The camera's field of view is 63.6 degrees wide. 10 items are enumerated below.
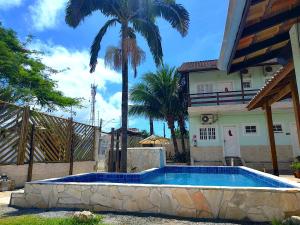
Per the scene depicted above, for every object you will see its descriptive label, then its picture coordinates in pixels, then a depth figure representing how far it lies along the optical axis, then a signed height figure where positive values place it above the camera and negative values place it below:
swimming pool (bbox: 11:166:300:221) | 4.55 -0.90
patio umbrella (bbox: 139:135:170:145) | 17.92 +1.16
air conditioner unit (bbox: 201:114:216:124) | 17.84 +2.65
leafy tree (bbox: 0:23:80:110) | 16.98 +6.01
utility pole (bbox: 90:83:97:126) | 34.73 +8.75
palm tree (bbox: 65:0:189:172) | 11.66 +6.89
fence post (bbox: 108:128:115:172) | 12.90 +0.07
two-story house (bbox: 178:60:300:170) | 16.86 +2.17
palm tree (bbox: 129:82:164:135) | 22.47 +4.99
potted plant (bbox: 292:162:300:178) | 9.97 -0.60
